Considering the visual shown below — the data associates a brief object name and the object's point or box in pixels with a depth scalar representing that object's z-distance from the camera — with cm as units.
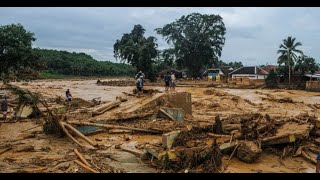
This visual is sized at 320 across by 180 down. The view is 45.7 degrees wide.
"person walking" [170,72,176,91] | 2504
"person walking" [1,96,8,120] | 1836
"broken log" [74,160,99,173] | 1000
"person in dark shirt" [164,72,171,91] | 2362
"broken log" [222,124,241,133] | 1374
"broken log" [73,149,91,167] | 1059
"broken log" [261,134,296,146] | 1187
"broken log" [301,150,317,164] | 1103
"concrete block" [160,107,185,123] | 1667
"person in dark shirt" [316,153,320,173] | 808
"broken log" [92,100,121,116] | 1756
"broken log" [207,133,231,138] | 1303
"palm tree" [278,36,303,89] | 5500
